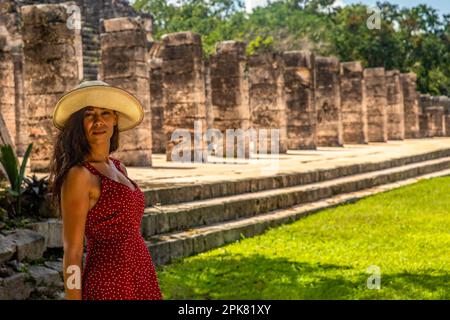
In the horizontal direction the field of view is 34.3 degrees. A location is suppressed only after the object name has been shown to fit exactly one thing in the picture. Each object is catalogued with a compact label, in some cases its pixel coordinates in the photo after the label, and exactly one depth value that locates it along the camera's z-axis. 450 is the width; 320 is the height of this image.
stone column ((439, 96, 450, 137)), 37.66
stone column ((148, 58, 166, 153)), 18.64
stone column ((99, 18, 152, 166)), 13.18
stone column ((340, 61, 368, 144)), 25.20
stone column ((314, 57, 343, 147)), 22.81
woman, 3.04
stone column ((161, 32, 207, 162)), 15.12
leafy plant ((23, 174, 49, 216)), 6.16
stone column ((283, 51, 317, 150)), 20.56
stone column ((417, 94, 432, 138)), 35.32
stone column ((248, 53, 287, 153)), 19.19
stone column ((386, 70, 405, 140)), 29.83
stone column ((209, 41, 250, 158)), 17.19
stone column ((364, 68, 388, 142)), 27.41
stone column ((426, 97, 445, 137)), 35.47
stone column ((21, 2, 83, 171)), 11.30
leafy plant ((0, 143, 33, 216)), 6.04
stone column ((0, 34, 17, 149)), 14.86
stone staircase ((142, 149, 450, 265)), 7.29
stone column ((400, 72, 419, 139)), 32.41
